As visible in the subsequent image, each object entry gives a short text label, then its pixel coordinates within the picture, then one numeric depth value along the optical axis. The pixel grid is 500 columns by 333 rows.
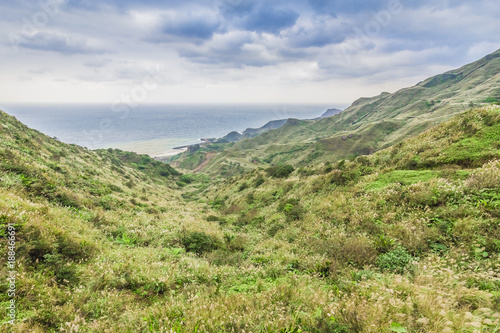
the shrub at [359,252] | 7.49
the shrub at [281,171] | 36.19
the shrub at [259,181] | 34.81
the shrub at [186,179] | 84.93
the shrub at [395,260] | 6.76
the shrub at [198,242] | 10.86
